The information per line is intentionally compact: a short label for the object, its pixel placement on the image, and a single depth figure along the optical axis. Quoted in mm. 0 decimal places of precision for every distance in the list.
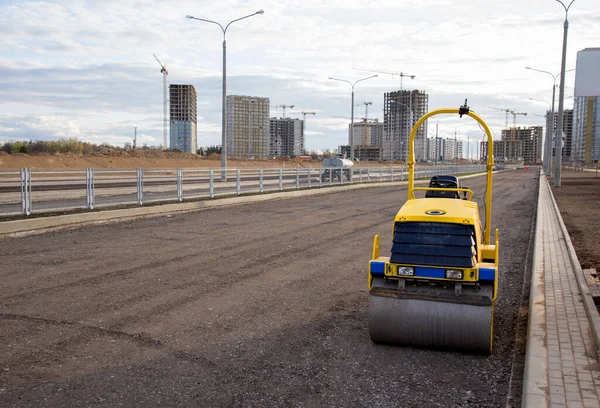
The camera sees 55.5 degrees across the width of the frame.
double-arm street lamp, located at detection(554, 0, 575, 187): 32481
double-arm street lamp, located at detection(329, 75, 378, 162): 43000
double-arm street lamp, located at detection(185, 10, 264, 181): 27359
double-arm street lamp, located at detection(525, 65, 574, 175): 56156
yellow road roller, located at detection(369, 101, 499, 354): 5516
